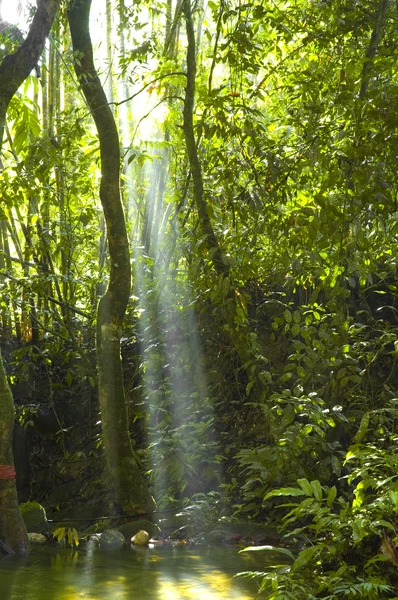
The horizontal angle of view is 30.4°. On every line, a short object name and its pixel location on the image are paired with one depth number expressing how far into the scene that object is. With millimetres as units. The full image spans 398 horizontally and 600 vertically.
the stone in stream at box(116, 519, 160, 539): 5262
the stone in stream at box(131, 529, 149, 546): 5090
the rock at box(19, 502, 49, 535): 5496
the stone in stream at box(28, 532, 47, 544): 5256
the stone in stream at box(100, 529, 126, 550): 5016
